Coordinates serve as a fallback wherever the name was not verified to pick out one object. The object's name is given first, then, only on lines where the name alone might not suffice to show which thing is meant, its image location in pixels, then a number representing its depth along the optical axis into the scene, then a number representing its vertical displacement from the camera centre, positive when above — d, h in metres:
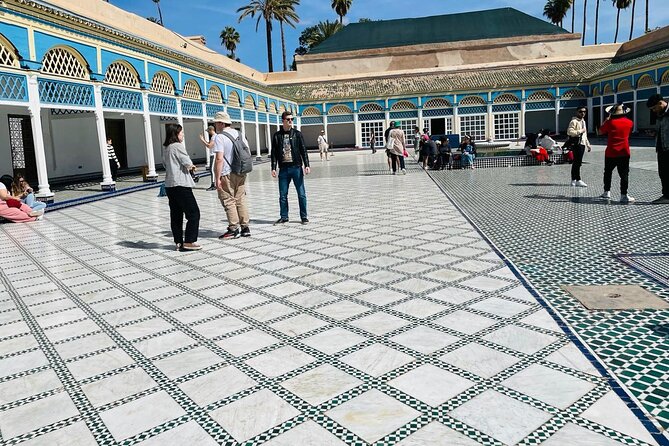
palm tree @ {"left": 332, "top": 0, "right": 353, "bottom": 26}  53.00 +14.25
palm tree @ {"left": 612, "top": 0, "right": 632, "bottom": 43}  50.96 +12.82
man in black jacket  7.05 -0.08
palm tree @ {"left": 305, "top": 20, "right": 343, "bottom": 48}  54.72 +12.27
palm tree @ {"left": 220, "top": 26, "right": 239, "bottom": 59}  54.72 +11.85
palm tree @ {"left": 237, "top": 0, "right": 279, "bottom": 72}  42.66 +11.25
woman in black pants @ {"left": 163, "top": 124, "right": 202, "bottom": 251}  5.75 -0.37
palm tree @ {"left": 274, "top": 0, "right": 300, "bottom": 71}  43.12 +11.37
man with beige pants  6.27 -0.36
